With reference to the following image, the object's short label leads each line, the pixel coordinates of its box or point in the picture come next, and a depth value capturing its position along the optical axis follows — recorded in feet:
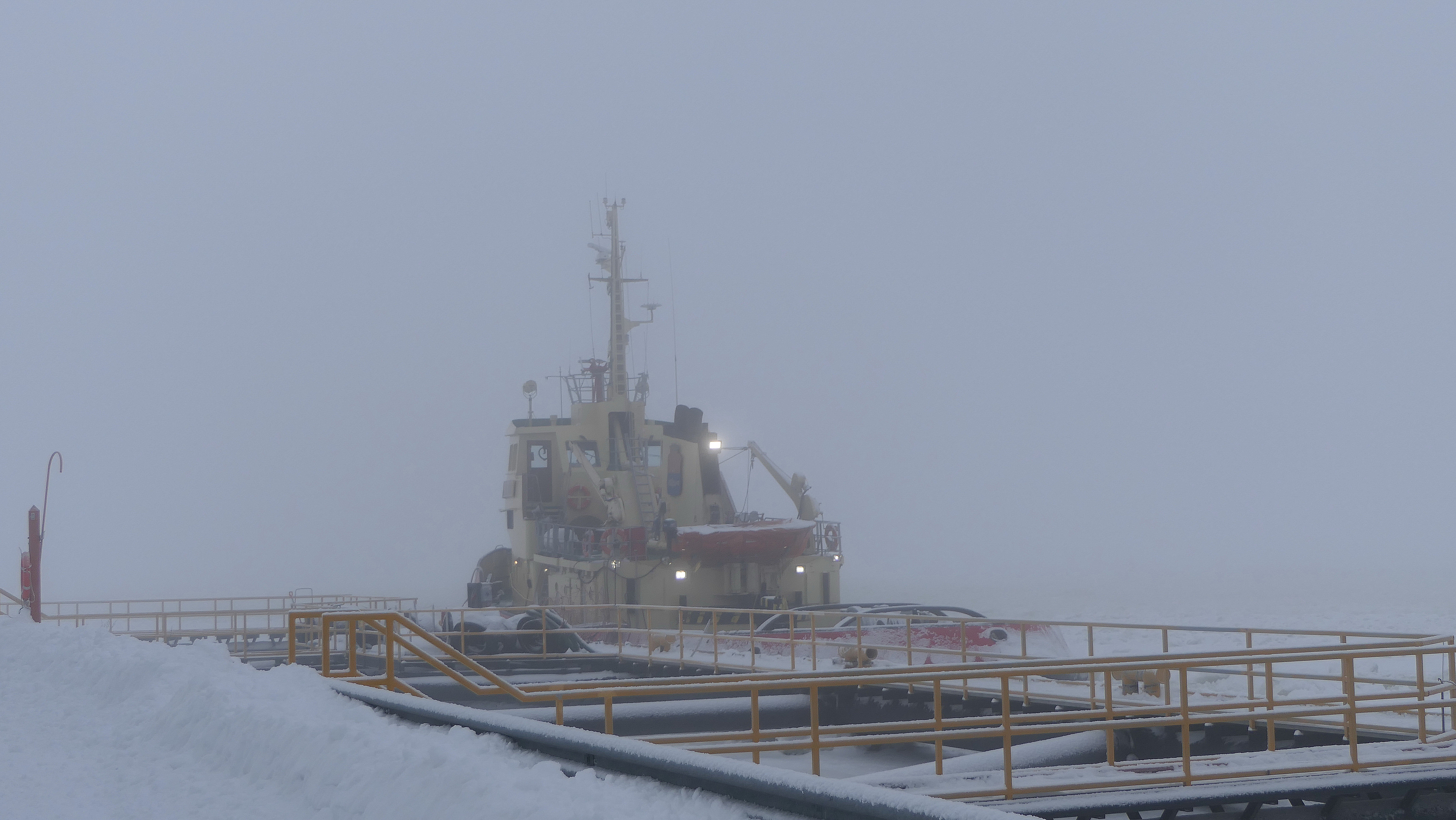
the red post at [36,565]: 63.72
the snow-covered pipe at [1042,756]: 36.65
